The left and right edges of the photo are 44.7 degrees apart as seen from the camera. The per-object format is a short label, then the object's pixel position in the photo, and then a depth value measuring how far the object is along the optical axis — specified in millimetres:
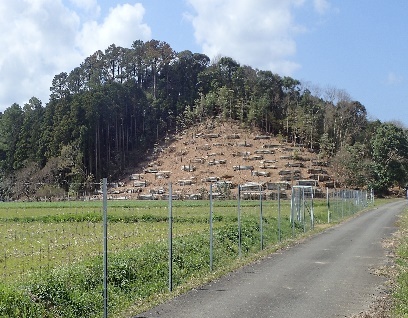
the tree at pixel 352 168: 74000
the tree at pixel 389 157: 75375
